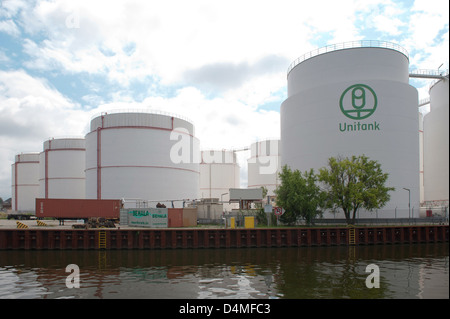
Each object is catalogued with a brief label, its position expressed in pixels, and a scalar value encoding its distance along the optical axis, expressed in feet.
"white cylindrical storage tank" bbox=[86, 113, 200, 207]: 189.37
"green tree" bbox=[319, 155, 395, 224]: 130.00
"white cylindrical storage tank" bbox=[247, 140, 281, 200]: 289.33
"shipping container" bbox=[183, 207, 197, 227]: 140.97
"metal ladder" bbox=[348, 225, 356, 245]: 120.47
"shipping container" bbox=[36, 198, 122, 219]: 150.71
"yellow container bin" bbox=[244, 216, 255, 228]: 125.29
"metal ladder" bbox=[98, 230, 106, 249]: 116.16
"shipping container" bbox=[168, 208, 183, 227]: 137.39
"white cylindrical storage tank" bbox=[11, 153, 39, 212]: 311.47
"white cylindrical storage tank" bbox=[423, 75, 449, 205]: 192.03
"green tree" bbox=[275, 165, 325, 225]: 132.98
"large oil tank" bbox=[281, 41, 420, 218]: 154.61
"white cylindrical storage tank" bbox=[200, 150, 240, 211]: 302.66
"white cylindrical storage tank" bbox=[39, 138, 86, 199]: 260.05
